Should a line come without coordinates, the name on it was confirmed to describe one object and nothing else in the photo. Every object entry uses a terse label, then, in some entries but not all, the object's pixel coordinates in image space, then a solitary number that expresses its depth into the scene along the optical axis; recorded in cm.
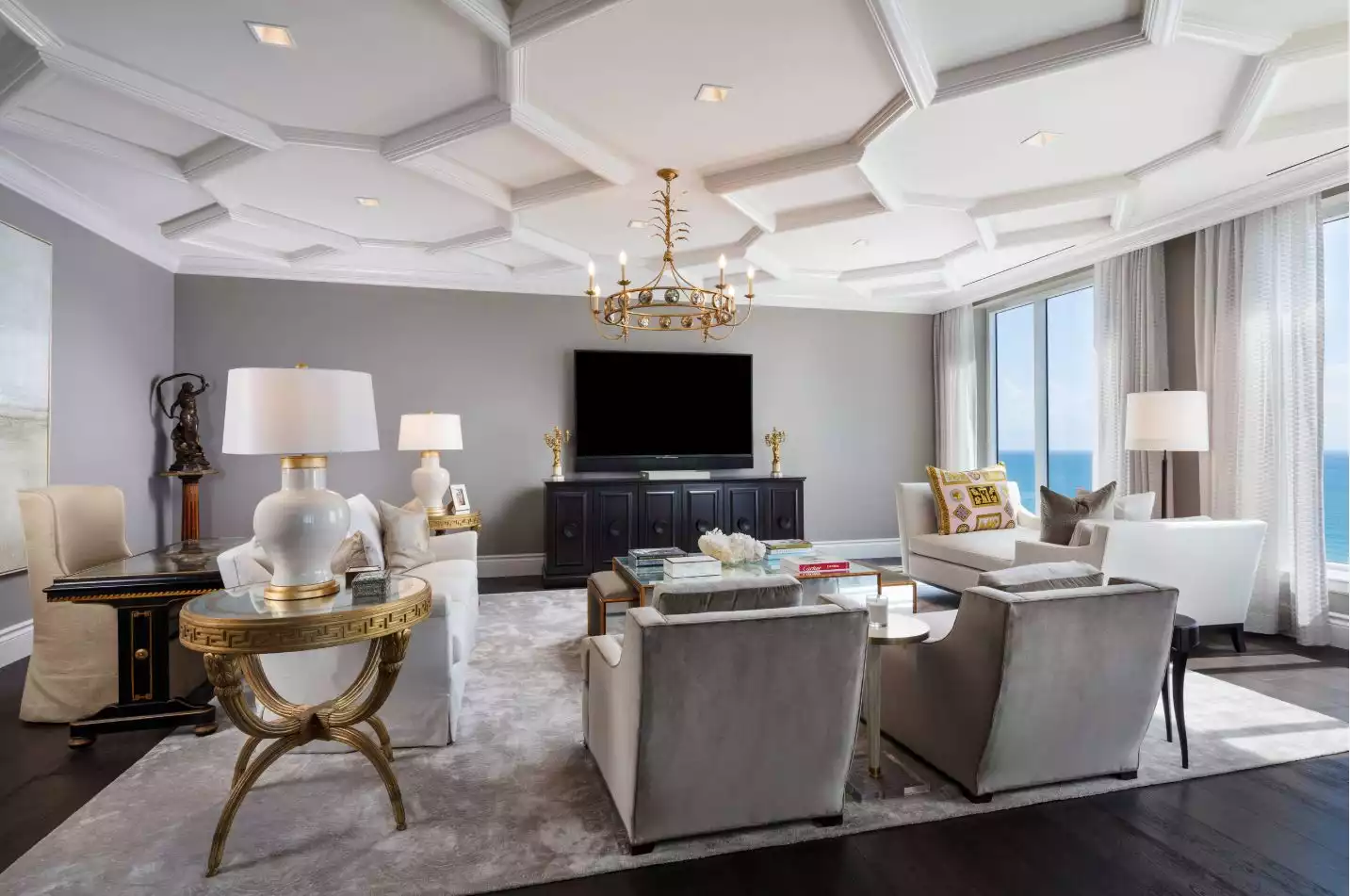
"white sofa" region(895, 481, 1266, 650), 371
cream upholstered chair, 290
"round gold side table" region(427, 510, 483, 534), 486
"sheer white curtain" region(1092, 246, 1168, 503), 479
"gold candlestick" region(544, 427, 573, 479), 606
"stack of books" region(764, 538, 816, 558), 427
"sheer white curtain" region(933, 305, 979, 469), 681
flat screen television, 628
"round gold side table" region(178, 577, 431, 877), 194
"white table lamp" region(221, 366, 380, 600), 208
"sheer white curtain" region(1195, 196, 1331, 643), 392
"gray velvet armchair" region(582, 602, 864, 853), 186
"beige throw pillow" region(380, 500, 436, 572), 362
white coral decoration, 377
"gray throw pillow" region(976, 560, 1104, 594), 224
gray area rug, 189
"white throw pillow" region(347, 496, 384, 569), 305
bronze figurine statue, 508
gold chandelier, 354
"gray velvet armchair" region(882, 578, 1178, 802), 209
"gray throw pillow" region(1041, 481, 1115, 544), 404
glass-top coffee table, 357
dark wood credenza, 573
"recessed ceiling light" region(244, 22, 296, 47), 241
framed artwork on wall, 363
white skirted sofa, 265
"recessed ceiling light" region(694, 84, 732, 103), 284
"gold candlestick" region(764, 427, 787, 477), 660
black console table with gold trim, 279
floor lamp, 392
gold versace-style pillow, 511
